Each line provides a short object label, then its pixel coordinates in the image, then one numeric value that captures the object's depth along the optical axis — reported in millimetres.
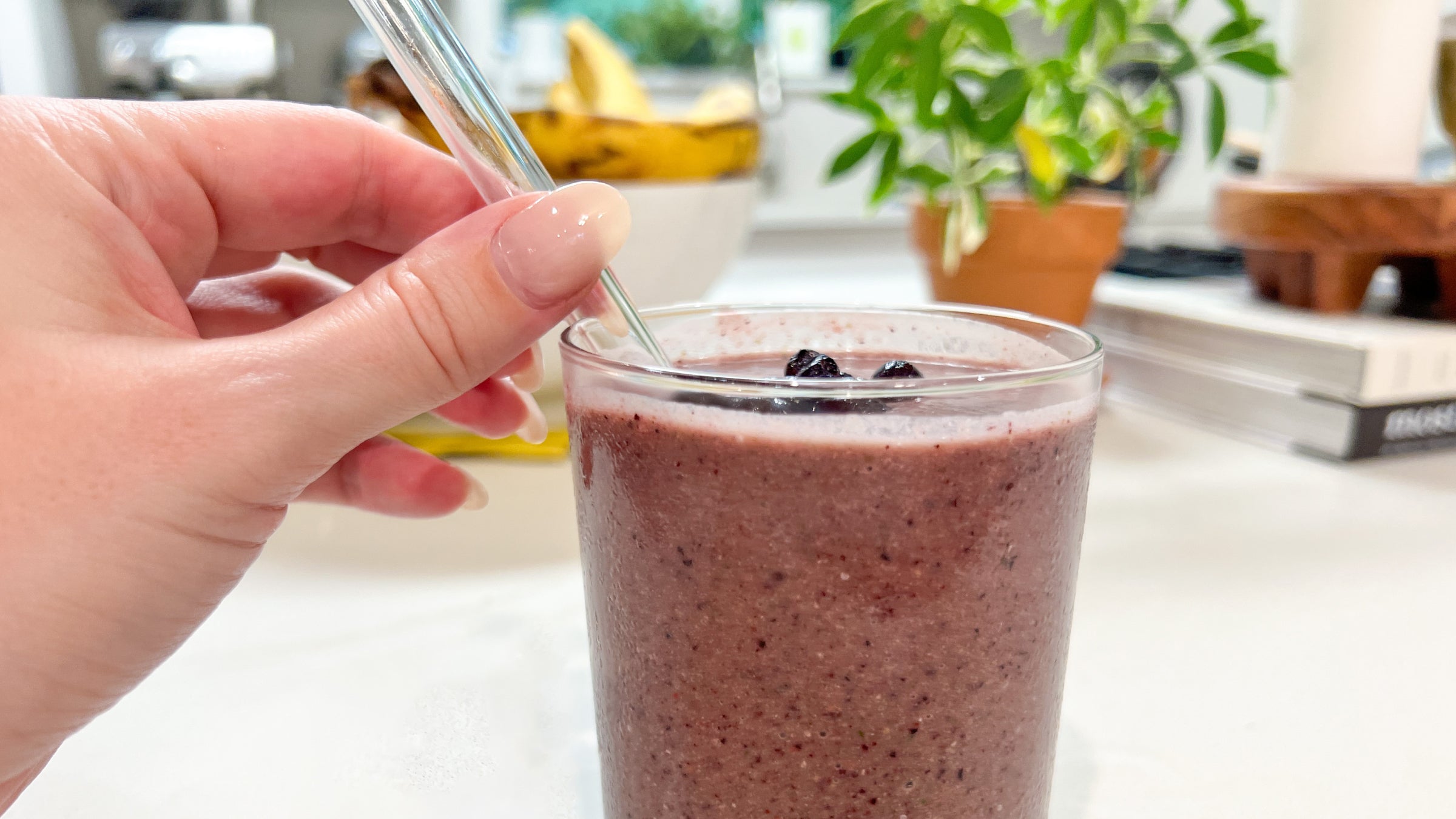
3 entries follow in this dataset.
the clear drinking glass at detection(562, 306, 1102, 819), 291
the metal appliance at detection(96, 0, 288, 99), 1729
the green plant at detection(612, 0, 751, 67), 2705
